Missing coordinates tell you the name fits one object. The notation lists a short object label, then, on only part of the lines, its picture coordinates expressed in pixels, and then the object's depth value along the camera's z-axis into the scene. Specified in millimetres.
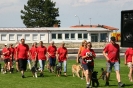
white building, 72562
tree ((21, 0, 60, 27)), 111750
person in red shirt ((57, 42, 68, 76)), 20500
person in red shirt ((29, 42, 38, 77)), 20788
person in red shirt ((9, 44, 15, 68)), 23131
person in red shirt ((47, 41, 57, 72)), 21984
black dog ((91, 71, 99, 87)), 15279
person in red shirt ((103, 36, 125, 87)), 14891
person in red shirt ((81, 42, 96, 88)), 14805
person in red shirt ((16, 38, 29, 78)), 19641
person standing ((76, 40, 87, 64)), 17291
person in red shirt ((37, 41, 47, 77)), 20672
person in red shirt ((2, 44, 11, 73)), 22797
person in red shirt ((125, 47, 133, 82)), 17688
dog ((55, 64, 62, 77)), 20322
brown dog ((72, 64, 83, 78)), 19609
